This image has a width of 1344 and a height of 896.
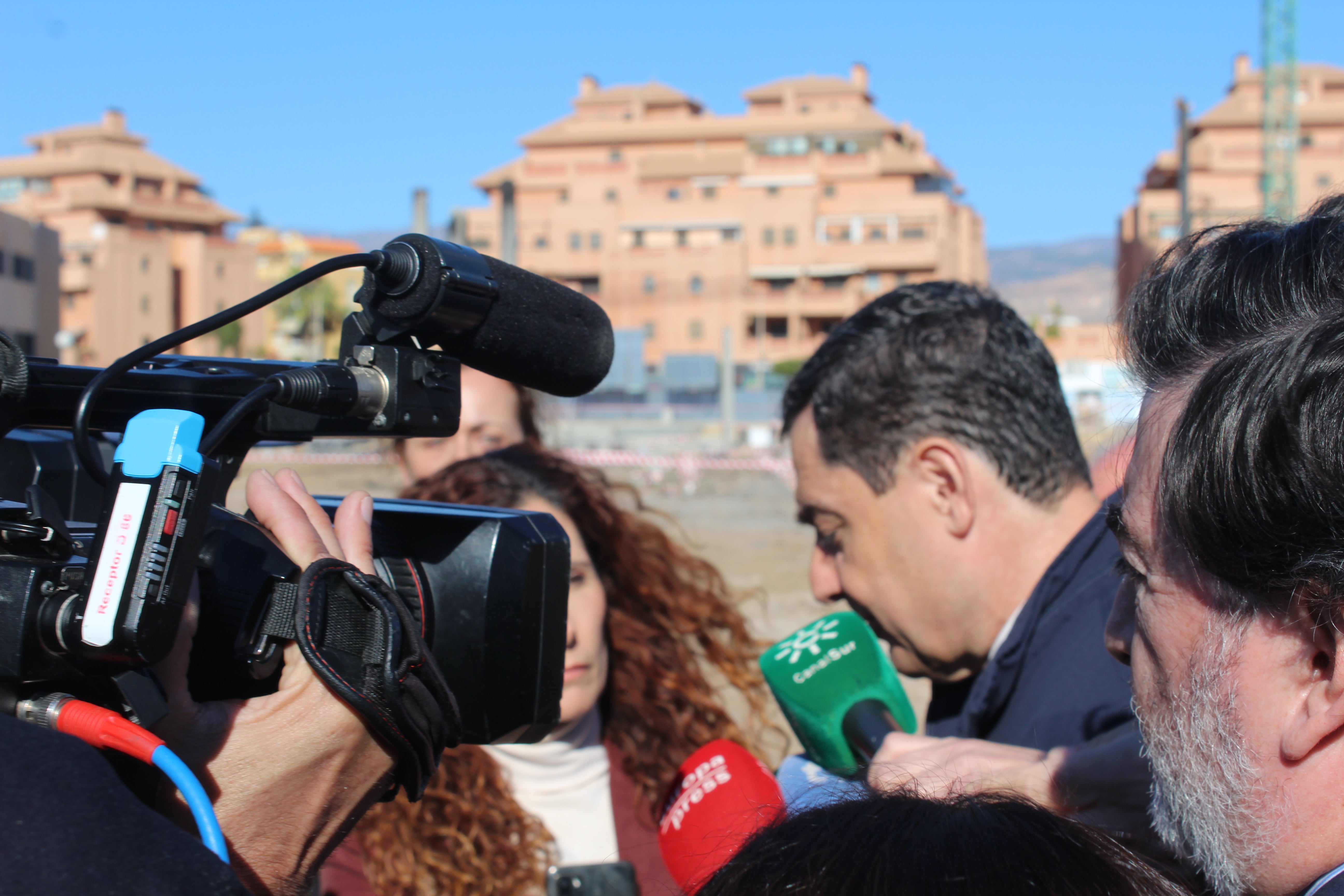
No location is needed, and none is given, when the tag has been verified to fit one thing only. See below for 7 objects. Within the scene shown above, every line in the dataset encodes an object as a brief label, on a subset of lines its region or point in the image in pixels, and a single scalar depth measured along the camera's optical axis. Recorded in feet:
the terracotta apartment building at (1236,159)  159.94
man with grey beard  3.23
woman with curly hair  7.59
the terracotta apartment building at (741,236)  165.37
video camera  3.03
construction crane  114.73
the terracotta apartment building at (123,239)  154.10
